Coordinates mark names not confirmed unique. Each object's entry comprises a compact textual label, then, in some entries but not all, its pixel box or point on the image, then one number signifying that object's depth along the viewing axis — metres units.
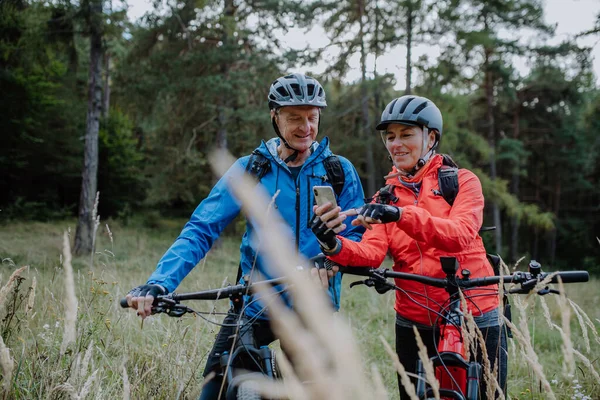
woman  2.67
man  2.95
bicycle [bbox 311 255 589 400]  2.30
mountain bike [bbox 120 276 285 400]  2.29
